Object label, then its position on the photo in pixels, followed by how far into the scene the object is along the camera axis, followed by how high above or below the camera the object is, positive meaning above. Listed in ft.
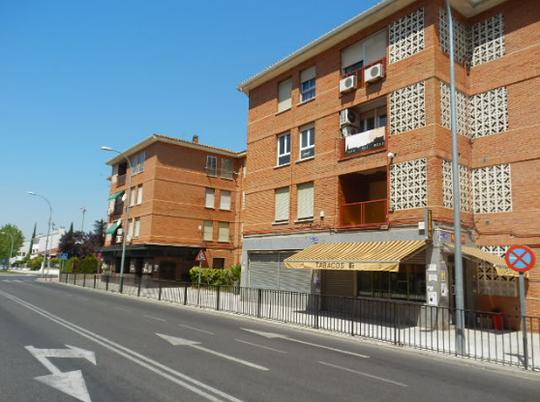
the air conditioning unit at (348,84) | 64.34 +27.36
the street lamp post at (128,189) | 134.37 +23.15
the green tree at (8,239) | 319.88 +17.02
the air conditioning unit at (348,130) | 65.77 +21.04
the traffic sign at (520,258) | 33.19 +1.79
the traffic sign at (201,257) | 92.79 +2.62
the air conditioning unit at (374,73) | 60.90 +27.62
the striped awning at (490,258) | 48.55 +2.60
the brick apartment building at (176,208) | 120.67 +17.23
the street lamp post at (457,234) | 36.04 +3.82
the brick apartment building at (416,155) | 53.16 +16.05
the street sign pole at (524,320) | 30.91 -2.53
